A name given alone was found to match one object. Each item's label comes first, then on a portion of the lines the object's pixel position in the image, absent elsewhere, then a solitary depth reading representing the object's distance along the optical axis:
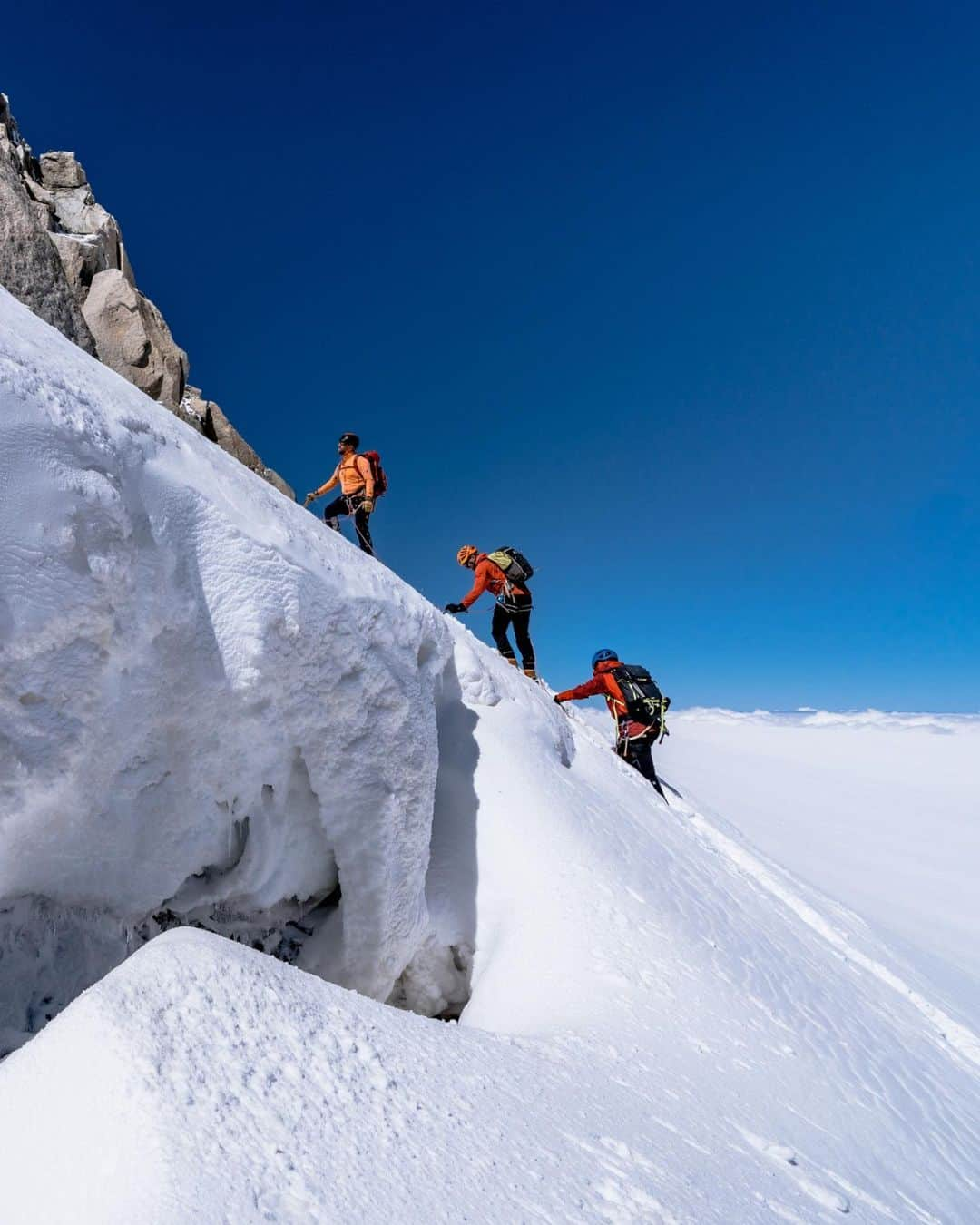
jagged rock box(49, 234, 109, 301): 21.34
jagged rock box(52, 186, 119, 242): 24.19
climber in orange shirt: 9.69
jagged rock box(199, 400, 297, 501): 20.61
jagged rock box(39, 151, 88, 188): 26.62
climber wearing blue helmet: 10.06
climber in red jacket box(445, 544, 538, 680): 9.57
